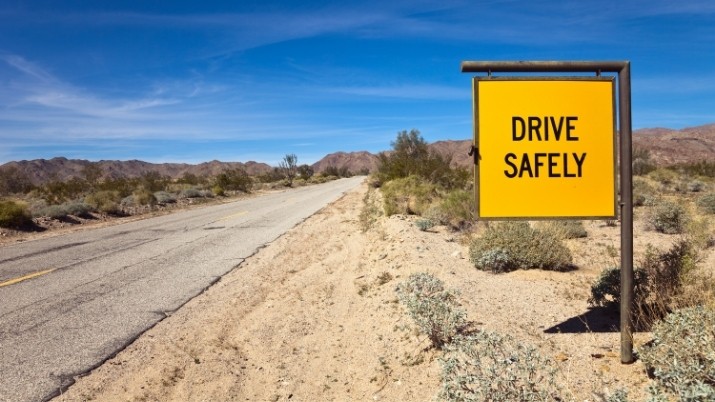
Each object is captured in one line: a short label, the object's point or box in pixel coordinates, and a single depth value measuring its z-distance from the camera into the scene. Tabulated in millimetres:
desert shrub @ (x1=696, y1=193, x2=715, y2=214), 13352
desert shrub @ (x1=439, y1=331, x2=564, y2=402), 2855
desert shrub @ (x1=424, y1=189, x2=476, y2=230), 11477
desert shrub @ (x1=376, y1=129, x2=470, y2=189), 22797
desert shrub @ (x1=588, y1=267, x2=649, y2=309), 4676
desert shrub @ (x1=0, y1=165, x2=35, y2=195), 41781
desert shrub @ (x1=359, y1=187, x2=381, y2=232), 13442
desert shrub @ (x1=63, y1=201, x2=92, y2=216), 19594
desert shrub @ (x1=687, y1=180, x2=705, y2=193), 22867
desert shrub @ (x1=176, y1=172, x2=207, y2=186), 48141
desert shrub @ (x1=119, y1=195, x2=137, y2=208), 24750
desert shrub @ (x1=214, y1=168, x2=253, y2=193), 40406
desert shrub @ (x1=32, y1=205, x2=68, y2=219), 18719
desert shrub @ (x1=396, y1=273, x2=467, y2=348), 4287
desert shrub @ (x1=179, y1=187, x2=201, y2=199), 30692
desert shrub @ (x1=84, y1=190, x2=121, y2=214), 21394
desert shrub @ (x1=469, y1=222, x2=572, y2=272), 6930
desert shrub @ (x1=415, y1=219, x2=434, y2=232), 10789
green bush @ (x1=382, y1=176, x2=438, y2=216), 14455
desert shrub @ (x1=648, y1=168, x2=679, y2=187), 27133
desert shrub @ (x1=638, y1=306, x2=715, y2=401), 2590
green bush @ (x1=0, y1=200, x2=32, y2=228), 16031
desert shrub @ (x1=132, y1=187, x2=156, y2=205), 25328
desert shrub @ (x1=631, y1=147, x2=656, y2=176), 36031
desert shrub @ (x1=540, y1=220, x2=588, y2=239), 9608
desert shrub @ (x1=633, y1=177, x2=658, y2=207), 15342
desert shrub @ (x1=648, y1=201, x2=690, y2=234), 10289
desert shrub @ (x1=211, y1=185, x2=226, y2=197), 34634
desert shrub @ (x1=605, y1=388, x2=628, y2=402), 2557
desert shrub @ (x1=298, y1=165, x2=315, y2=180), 68856
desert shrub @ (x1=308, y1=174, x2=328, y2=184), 65162
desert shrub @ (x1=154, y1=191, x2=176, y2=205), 26773
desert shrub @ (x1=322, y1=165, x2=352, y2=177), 88688
